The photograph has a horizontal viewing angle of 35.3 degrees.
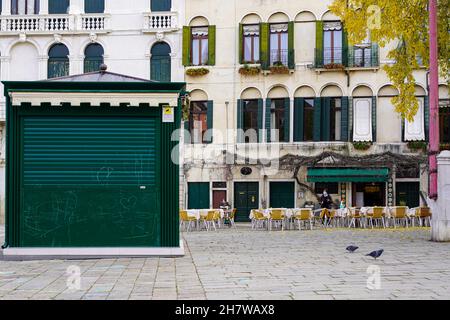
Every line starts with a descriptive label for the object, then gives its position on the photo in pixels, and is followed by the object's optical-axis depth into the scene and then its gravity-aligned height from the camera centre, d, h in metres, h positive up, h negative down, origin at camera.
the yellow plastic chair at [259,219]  26.59 -1.63
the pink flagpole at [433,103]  18.22 +1.91
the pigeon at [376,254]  12.64 -1.39
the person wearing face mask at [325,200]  30.38 -1.05
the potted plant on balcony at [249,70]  34.53 +5.22
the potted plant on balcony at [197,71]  34.75 +5.22
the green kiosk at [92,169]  13.96 +0.18
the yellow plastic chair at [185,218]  25.91 -1.48
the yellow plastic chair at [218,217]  26.86 -1.55
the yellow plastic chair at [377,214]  26.81 -1.44
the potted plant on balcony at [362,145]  33.59 +1.48
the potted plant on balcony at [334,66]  33.91 +5.29
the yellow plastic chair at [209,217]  26.45 -1.48
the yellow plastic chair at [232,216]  29.44 -1.62
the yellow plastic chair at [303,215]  25.81 -1.40
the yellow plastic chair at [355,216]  27.11 -1.53
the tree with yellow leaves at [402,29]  19.50 +4.11
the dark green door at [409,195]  33.84 -0.92
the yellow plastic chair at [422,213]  27.02 -1.42
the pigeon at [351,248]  14.54 -1.49
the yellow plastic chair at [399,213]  26.97 -1.41
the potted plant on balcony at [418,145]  33.44 +1.45
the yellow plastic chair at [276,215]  25.81 -1.39
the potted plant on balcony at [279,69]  34.31 +5.25
